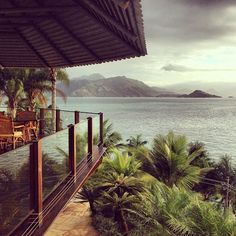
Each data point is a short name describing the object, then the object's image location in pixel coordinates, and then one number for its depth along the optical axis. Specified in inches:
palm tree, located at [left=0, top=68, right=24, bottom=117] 902.2
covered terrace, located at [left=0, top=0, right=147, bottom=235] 152.3
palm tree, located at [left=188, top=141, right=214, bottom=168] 1029.8
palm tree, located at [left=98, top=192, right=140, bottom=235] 617.2
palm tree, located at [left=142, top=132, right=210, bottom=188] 745.2
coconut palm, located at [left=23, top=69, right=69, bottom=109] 975.6
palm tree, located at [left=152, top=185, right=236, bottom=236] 375.1
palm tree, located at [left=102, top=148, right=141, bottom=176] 658.1
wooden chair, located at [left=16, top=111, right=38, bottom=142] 315.5
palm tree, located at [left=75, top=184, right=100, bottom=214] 684.3
